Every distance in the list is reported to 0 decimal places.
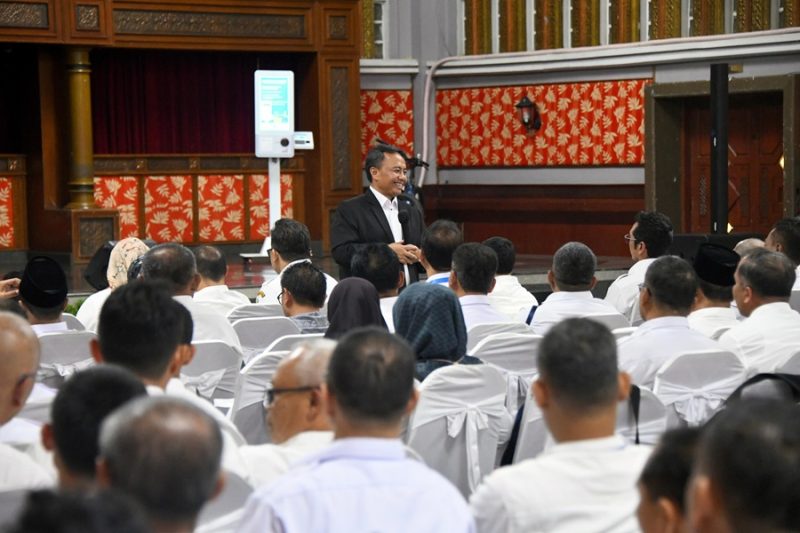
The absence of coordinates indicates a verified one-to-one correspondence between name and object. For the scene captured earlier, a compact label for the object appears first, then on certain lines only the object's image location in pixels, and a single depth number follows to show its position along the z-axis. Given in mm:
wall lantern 19368
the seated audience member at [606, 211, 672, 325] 9436
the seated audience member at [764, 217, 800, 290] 9381
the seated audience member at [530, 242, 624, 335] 7525
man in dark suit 9295
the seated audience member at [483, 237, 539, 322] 8905
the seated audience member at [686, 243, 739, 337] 7348
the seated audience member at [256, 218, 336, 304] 8764
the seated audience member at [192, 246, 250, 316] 8460
